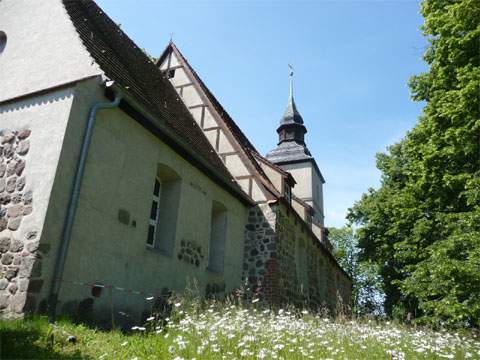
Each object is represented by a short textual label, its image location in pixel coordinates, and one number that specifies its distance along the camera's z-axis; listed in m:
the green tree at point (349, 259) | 40.22
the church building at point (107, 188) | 5.41
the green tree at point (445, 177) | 9.63
